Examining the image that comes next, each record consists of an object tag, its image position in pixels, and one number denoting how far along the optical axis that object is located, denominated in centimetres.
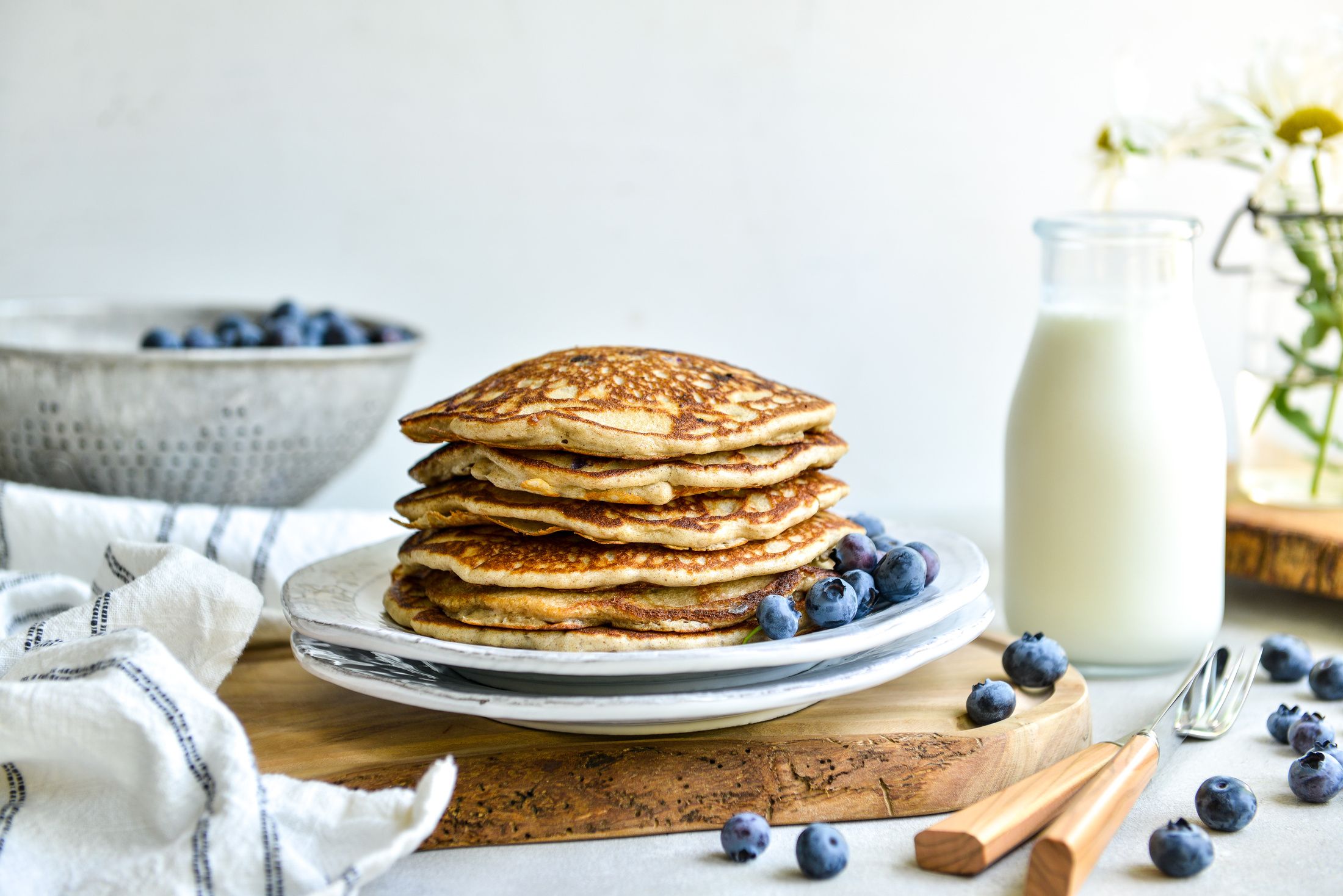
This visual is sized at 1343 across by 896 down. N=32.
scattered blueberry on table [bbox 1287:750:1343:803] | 76
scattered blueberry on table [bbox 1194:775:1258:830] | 74
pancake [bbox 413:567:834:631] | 75
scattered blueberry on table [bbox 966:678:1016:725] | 78
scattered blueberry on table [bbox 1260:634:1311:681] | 88
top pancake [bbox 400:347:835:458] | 76
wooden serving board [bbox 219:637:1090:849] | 75
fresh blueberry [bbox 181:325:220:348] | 106
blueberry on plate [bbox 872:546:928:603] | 79
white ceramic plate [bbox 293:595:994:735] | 72
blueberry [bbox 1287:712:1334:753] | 79
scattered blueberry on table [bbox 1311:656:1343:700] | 86
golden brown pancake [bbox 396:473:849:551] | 76
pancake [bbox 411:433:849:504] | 76
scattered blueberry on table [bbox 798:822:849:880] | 72
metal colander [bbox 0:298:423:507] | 99
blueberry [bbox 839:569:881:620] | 78
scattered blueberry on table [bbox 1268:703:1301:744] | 81
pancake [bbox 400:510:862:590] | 75
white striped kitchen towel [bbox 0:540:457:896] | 70
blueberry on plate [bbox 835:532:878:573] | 80
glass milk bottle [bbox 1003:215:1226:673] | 86
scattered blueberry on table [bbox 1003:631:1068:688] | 81
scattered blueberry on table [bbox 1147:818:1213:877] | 71
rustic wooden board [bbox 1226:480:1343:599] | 96
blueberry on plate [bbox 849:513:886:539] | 85
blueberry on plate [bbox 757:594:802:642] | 75
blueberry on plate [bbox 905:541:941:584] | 81
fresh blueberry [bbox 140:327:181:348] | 105
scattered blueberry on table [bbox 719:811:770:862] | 73
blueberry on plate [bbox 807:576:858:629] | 77
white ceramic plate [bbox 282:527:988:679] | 72
